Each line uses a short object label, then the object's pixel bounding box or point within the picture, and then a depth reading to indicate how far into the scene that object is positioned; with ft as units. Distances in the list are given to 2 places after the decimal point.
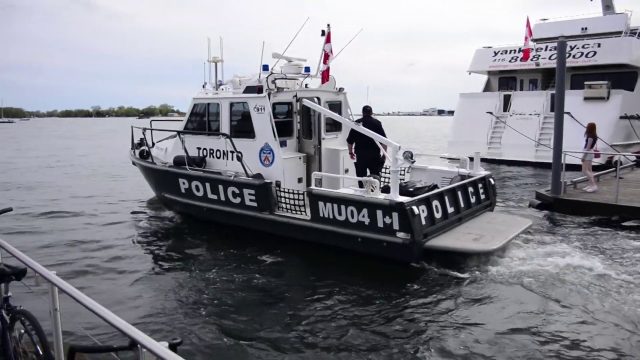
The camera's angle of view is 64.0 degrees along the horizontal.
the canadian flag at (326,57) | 29.32
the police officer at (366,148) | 25.86
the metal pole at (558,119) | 33.71
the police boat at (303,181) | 22.07
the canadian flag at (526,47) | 61.26
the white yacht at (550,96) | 56.29
